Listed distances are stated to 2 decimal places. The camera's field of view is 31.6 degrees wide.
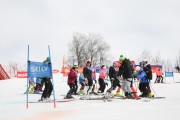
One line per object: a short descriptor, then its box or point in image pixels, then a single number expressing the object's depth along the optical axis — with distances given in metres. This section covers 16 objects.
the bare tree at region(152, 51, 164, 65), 97.25
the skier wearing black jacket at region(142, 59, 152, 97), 15.01
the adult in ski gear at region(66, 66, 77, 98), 16.09
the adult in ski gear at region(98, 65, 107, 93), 18.05
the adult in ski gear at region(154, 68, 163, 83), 32.91
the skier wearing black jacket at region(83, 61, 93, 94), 15.84
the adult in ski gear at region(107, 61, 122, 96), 15.79
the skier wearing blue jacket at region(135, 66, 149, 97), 15.10
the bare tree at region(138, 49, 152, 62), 96.12
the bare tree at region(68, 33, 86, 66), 84.69
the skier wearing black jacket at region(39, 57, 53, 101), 13.69
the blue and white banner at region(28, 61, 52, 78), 11.01
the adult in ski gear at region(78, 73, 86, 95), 18.68
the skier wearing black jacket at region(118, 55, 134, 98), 13.72
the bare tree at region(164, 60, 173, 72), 115.56
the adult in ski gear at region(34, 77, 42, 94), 20.30
